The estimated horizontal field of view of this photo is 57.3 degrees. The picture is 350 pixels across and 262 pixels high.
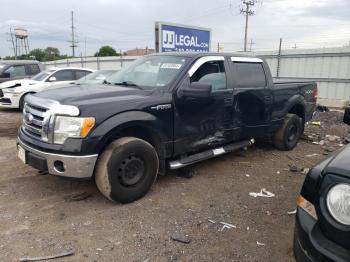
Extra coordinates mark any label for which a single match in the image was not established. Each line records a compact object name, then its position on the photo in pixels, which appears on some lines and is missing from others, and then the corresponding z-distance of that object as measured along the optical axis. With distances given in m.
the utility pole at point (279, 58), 13.57
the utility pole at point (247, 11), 45.81
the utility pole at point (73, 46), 68.04
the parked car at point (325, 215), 1.84
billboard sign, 9.91
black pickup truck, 3.46
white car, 10.49
